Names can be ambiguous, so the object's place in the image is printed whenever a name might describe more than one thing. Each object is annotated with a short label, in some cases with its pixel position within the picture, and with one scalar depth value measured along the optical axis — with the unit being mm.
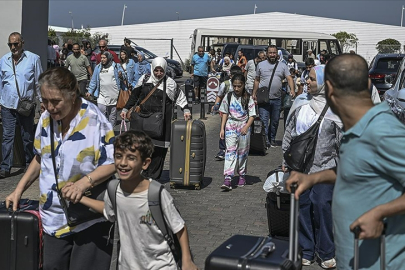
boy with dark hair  4254
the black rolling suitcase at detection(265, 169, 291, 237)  7098
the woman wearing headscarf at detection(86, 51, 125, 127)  14023
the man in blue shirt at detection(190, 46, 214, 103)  25109
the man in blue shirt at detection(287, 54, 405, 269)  3289
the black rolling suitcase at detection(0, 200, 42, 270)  4695
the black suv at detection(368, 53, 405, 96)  23297
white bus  44812
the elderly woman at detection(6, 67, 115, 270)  4453
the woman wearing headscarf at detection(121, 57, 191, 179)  10031
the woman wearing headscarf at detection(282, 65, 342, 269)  6656
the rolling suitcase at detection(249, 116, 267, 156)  13536
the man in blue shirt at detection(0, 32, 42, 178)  10984
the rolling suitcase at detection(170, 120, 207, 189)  10438
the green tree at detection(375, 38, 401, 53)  57900
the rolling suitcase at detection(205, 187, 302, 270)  3866
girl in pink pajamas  10617
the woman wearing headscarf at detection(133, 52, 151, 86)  20205
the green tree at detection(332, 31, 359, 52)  74938
